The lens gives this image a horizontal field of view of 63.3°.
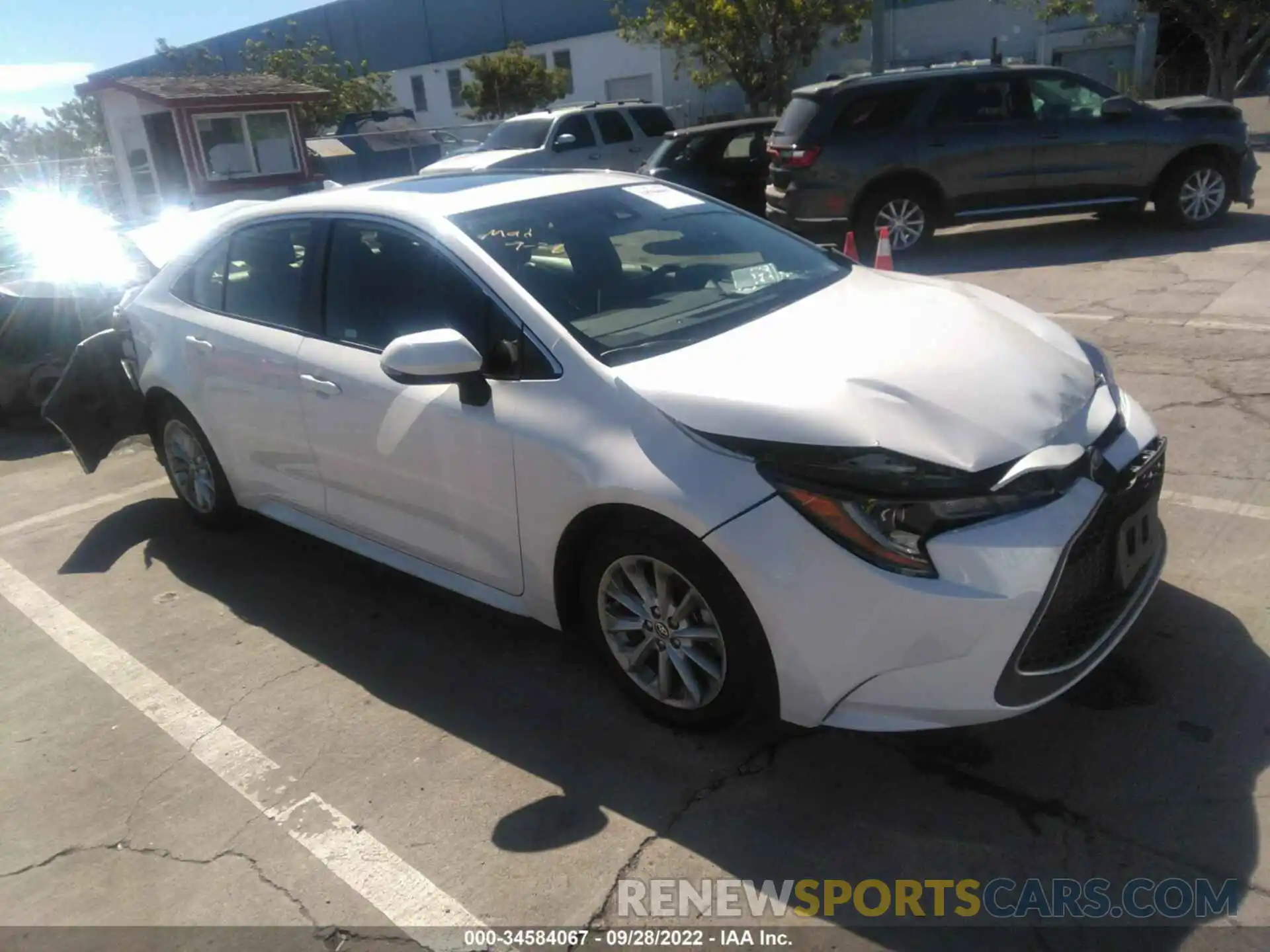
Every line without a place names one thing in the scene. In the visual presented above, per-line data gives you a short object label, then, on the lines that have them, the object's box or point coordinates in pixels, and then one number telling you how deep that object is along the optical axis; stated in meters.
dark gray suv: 10.18
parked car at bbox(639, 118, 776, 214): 12.53
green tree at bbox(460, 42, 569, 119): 38.00
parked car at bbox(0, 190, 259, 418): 7.59
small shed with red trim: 20.67
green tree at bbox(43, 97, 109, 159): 62.41
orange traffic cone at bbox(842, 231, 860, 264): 8.09
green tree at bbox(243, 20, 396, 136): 40.59
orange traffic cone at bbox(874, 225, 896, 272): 7.69
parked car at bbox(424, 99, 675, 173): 15.34
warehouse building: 29.86
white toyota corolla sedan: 2.63
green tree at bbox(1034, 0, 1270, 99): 19.89
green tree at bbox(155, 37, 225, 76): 55.72
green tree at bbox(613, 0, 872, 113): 25.05
